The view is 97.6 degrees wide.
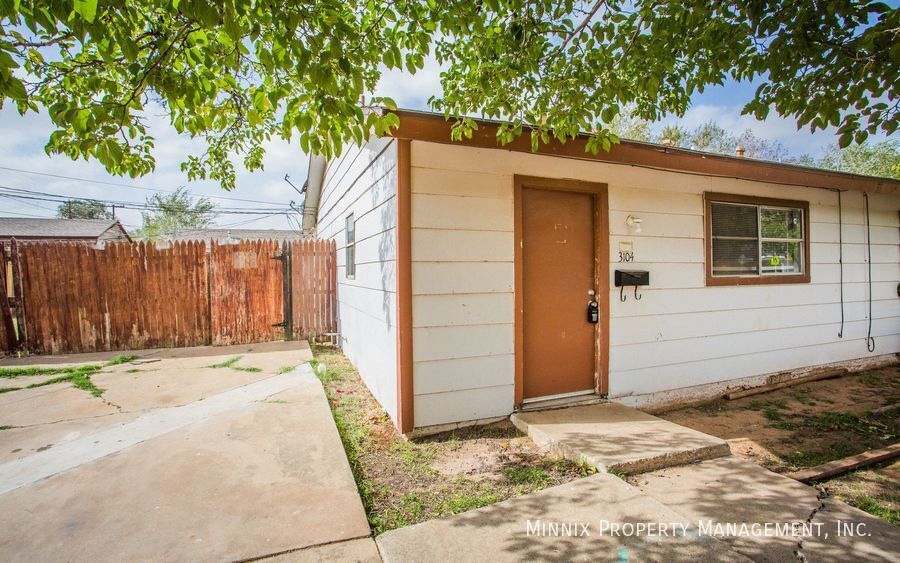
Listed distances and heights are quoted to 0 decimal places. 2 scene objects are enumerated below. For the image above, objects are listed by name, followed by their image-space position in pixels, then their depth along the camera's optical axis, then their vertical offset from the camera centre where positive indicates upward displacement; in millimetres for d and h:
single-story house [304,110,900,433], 3484 +60
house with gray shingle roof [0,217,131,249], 19734 +2949
